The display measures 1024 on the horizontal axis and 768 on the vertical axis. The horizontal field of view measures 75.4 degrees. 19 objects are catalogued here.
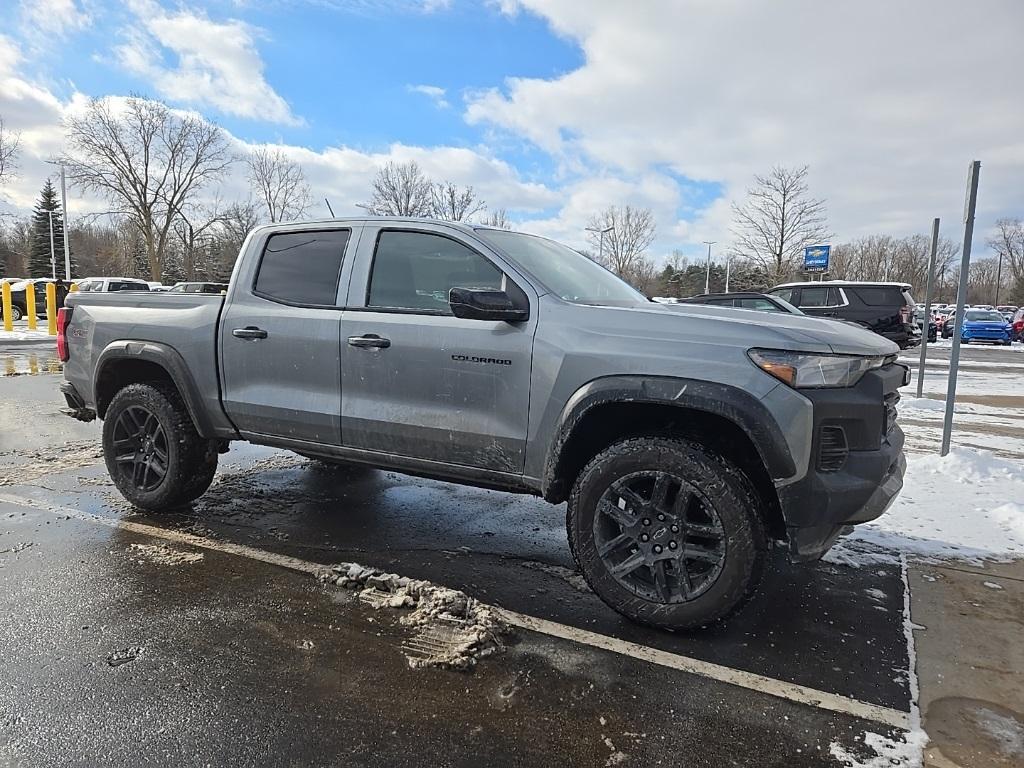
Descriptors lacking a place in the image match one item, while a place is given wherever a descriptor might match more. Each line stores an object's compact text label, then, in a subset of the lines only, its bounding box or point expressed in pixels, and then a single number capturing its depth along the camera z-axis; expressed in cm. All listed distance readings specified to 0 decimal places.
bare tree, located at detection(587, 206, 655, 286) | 5544
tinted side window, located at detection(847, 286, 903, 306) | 1570
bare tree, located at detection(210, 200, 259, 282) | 4262
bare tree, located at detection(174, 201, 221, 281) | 4106
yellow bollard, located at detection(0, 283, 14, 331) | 2191
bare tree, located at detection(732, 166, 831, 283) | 3419
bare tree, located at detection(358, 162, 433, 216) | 4486
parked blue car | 2856
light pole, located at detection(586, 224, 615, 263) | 5297
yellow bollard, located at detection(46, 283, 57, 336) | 2151
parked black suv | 1557
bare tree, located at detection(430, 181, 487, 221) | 4536
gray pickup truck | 282
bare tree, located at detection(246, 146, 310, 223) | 4794
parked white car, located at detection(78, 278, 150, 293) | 2136
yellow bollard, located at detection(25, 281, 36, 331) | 2367
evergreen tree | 6012
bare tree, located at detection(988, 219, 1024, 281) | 7507
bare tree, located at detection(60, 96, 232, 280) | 3659
